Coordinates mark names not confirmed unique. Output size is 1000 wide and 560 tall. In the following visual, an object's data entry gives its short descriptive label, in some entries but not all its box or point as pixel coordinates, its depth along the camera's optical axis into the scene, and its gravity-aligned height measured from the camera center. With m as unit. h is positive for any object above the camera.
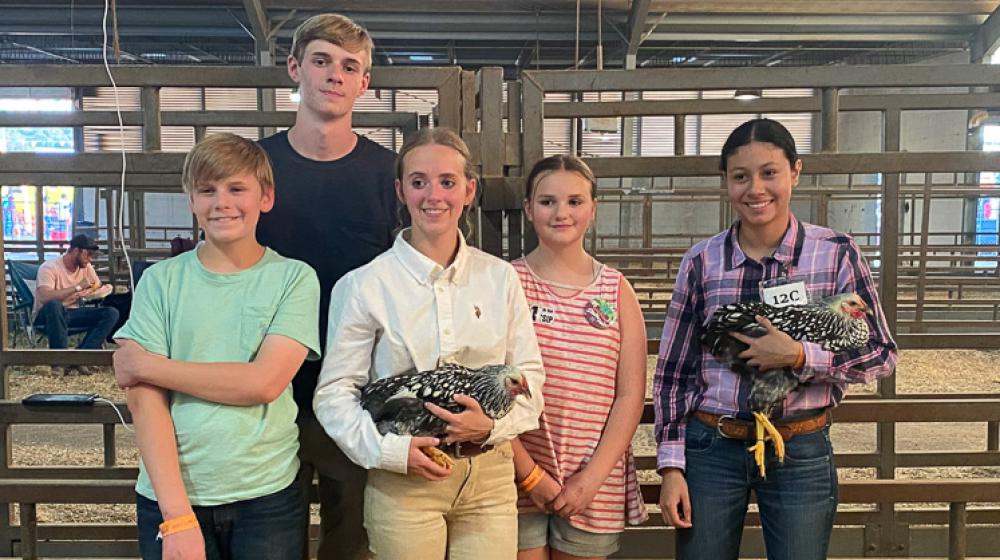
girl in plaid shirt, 1.44 -0.24
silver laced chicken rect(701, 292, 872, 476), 1.41 -0.14
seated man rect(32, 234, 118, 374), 5.82 -0.31
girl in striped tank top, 1.50 -0.27
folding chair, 6.80 -0.37
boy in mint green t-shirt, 1.28 -0.22
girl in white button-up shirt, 1.31 -0.18
